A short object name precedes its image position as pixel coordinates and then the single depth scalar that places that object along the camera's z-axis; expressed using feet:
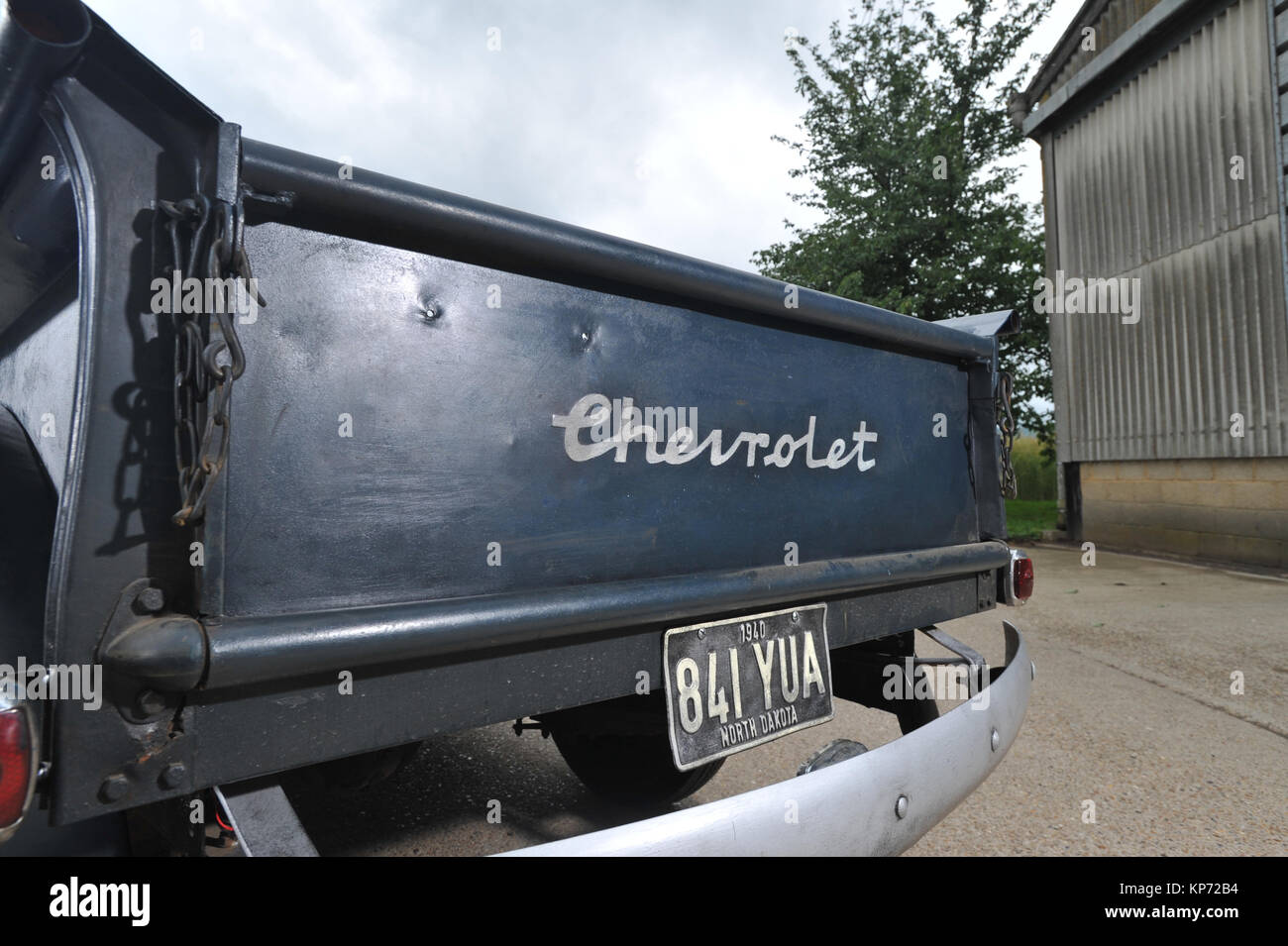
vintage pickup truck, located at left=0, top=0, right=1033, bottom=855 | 3.47
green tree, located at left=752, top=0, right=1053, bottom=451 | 49.67
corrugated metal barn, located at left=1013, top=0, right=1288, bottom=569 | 23.84
